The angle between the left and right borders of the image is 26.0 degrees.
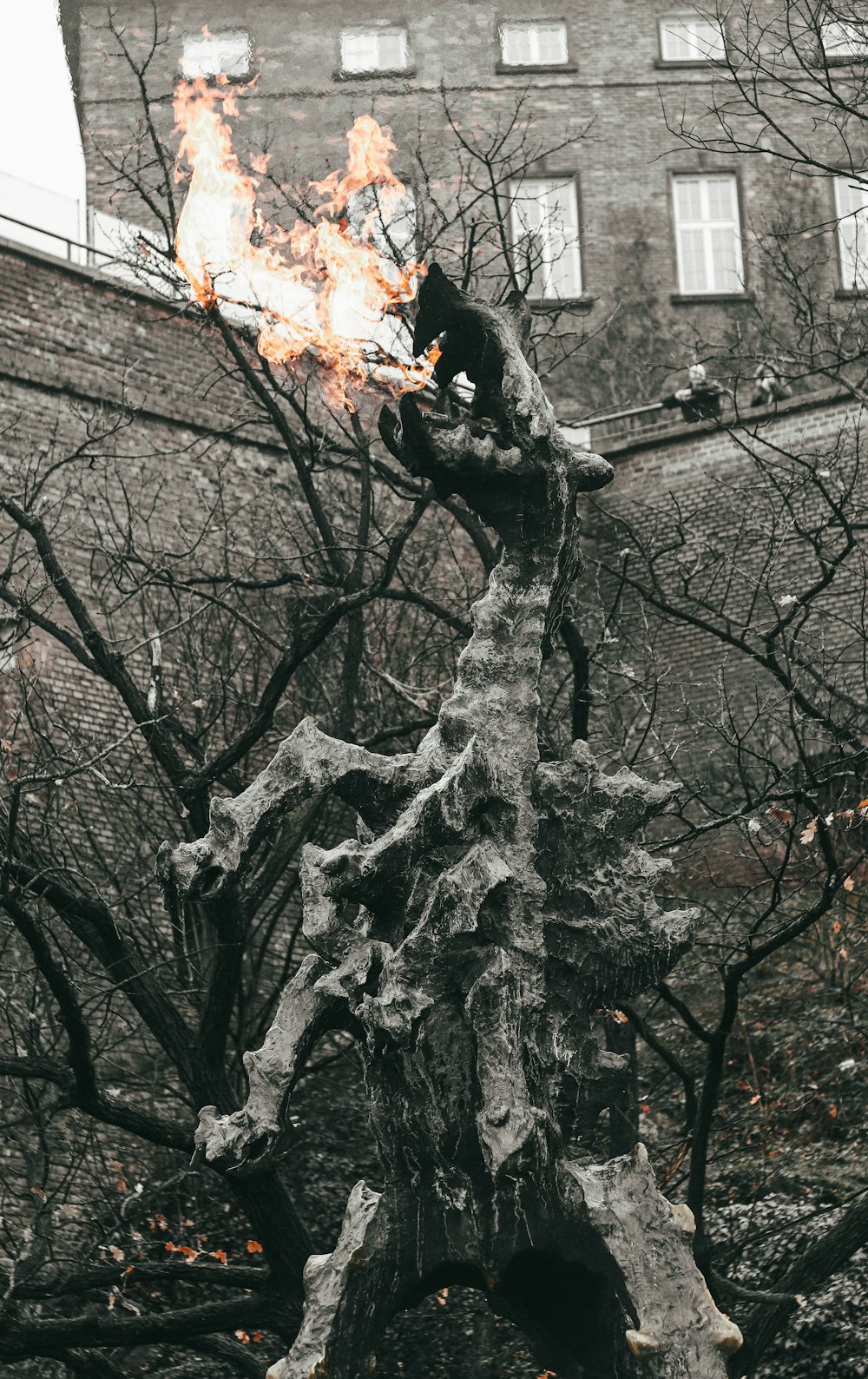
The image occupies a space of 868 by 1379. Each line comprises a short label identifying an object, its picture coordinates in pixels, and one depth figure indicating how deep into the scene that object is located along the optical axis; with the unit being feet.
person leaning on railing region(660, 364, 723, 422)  78.18
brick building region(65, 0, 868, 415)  102.06
